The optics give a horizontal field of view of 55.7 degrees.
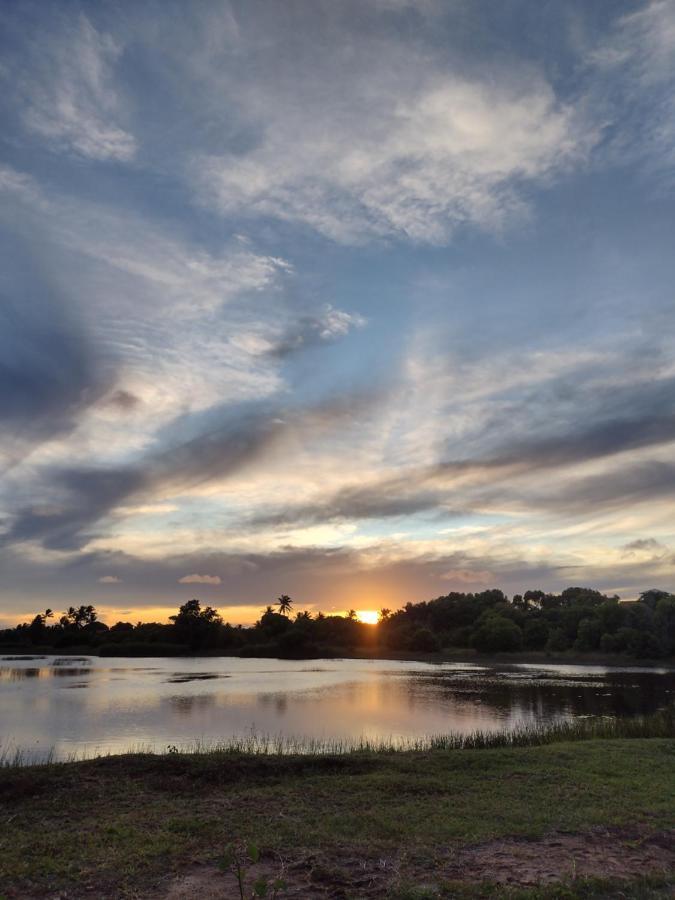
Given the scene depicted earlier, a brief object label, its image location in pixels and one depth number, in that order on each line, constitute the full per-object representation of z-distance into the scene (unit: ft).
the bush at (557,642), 404.16
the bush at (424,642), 454.40
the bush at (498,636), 415.64
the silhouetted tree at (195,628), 495.82
